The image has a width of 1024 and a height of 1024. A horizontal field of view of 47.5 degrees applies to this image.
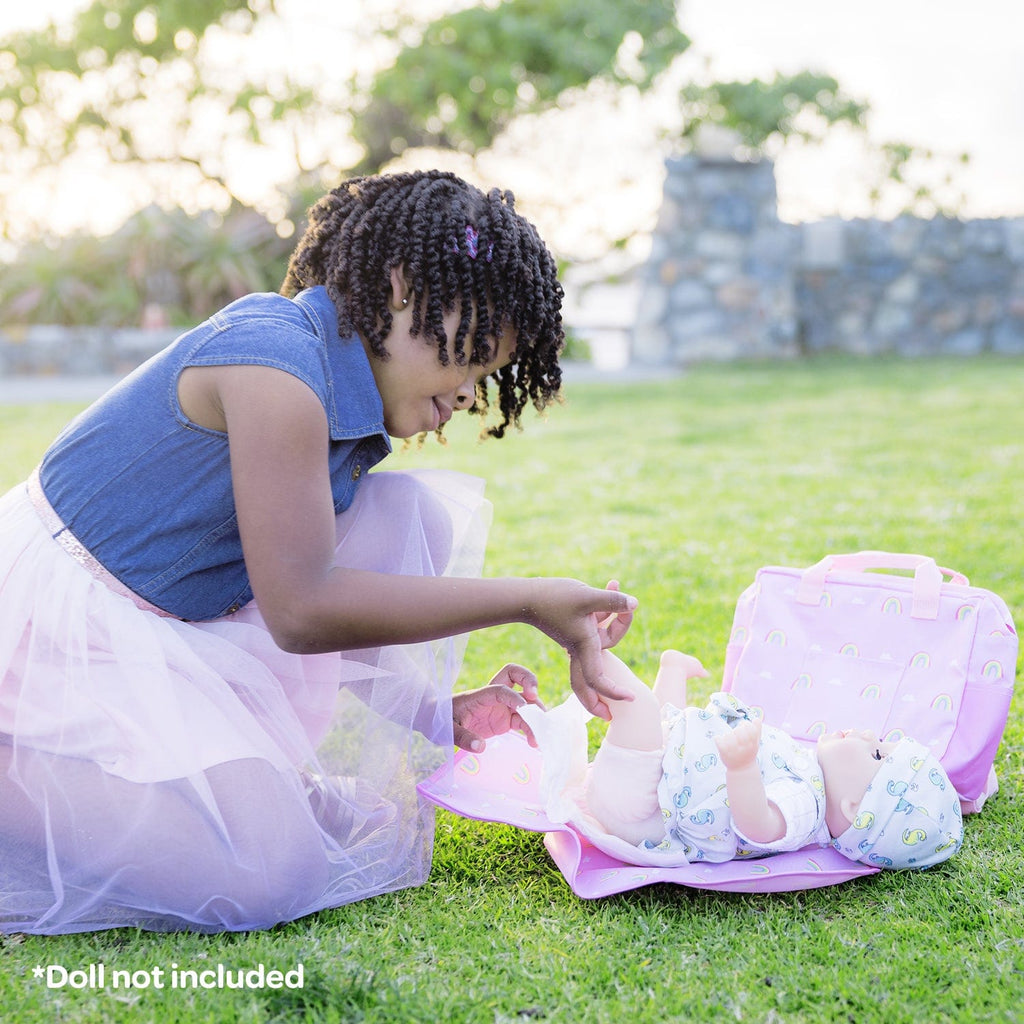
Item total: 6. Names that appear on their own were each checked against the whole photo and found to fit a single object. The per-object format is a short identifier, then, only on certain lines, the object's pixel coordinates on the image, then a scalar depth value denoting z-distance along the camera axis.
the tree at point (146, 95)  9.83
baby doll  1.70
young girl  1.51
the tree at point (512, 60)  9.60
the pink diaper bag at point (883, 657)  1.91
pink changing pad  1.65
